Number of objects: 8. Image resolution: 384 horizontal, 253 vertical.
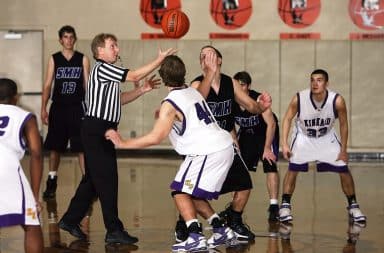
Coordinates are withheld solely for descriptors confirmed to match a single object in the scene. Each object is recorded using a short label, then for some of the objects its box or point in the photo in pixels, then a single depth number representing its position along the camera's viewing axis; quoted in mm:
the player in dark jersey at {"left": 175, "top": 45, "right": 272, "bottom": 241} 11886
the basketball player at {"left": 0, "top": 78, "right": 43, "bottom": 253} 8492
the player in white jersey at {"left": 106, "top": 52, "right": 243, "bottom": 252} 10853
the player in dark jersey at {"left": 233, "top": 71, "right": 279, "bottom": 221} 14090
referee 11754
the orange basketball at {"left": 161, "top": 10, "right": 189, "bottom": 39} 13339
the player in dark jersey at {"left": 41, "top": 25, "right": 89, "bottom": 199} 17008
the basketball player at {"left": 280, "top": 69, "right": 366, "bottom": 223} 14328
